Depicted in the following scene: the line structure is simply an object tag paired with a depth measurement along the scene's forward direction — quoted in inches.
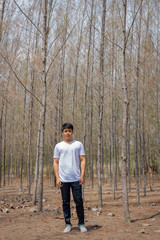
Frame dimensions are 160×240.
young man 132.1
